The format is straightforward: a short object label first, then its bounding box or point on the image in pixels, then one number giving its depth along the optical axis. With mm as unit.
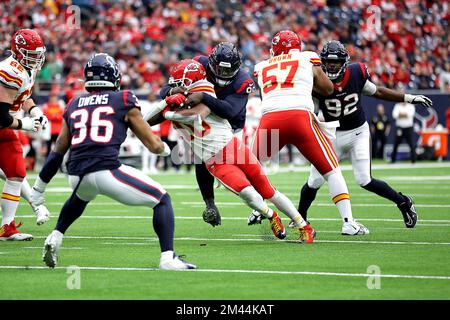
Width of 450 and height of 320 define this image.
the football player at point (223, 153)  18719
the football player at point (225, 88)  18734
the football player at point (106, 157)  14867
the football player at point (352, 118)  21422
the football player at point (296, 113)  19844
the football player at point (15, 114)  20219
